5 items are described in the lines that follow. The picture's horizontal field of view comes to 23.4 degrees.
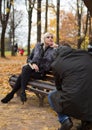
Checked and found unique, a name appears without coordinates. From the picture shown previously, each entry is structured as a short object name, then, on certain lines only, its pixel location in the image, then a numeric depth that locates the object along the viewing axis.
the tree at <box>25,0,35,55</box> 17.17
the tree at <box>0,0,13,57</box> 17.73
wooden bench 4.64
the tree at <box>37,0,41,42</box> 15.62
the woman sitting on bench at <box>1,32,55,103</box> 5.02
